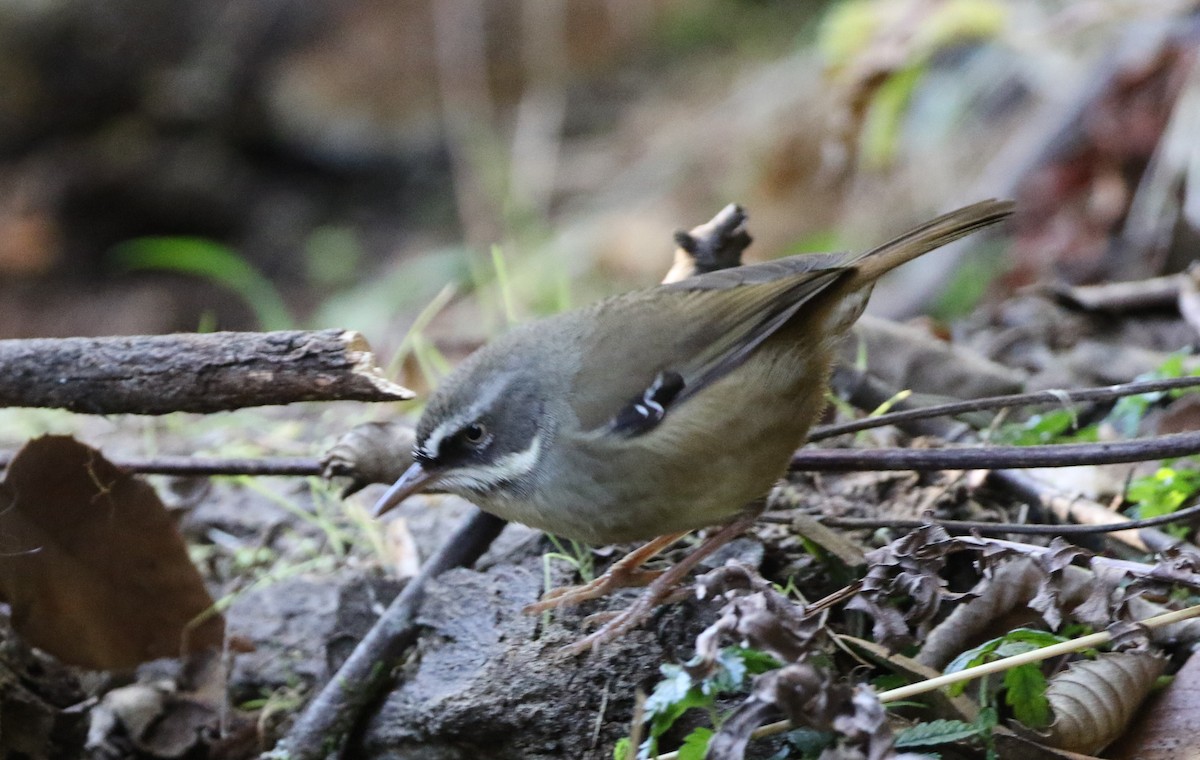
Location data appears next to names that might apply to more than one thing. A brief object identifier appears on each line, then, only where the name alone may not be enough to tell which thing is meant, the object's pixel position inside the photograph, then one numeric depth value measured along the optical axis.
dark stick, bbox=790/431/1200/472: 5.42
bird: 6.01
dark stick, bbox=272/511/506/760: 6.26
